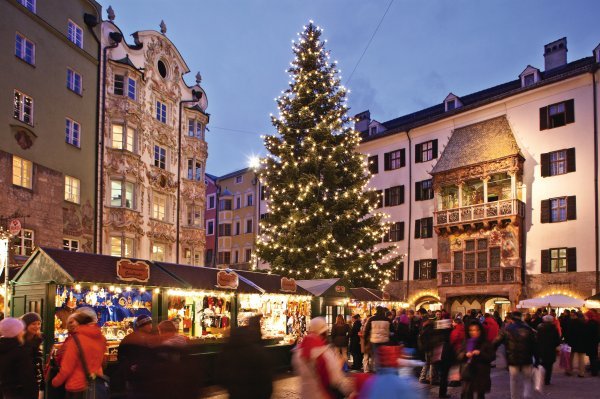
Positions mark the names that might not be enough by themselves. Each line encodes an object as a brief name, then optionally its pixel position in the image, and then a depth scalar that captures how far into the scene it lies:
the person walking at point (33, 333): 8.88
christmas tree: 31.38
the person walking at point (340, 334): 16.72
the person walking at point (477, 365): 11.03
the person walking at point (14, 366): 7.23
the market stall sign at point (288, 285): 22.28
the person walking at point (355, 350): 20.72
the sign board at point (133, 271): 15.42
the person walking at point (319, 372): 6.80
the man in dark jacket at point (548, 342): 16.38
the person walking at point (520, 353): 11.63
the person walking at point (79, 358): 7.51
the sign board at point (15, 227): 18.47
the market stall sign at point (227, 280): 18.97
